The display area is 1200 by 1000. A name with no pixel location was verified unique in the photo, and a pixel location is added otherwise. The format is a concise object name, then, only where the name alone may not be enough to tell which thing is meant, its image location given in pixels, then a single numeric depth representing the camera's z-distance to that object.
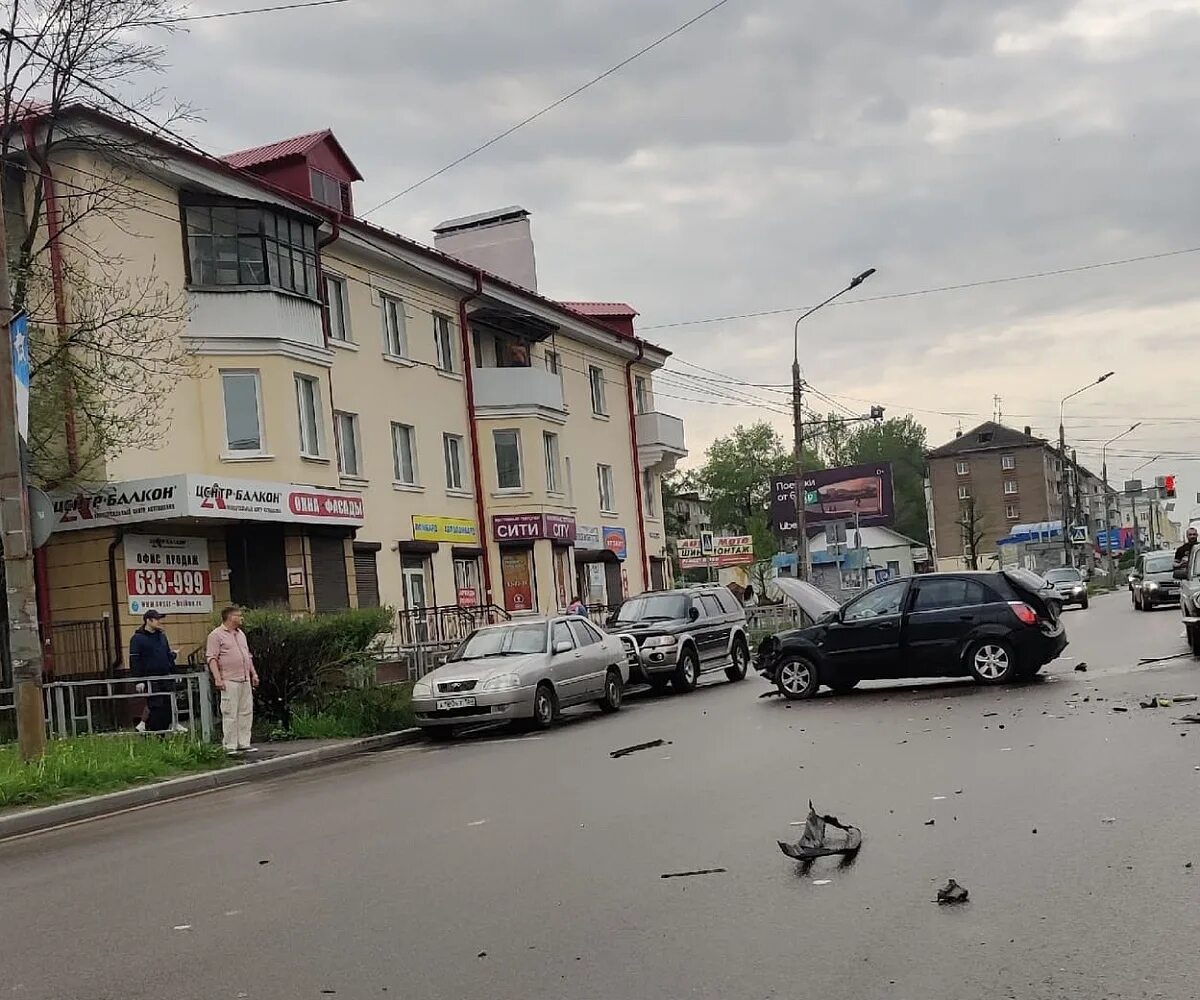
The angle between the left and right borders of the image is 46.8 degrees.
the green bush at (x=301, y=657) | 18.23
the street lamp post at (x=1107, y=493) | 86.26
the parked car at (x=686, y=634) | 23.05
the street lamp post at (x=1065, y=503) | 67.50
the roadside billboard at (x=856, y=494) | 62.78
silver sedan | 17.70
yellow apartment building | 23.42
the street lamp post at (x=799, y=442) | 36.22
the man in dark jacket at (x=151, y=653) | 18.42
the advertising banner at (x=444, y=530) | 32.31
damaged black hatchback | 17.92
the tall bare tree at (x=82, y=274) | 18.81
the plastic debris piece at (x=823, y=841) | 7.52
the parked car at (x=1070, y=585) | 50.47
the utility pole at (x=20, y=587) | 13.80
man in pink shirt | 16.44
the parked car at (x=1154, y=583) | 39.03
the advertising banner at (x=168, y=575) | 23.30
